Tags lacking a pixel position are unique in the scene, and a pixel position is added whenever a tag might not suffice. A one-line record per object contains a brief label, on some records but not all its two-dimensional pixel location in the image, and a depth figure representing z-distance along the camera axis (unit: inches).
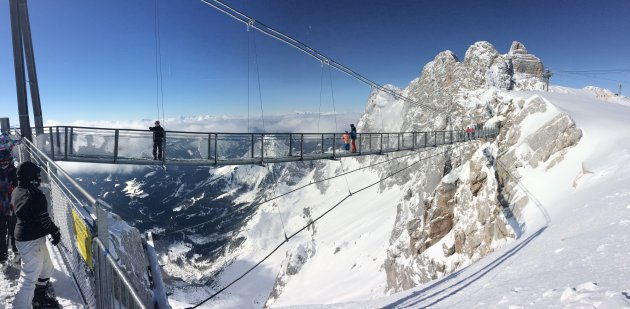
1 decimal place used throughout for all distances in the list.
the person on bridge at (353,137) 737.0
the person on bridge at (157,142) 433.1
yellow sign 140.0
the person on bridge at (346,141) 725.3
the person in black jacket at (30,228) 166.4
